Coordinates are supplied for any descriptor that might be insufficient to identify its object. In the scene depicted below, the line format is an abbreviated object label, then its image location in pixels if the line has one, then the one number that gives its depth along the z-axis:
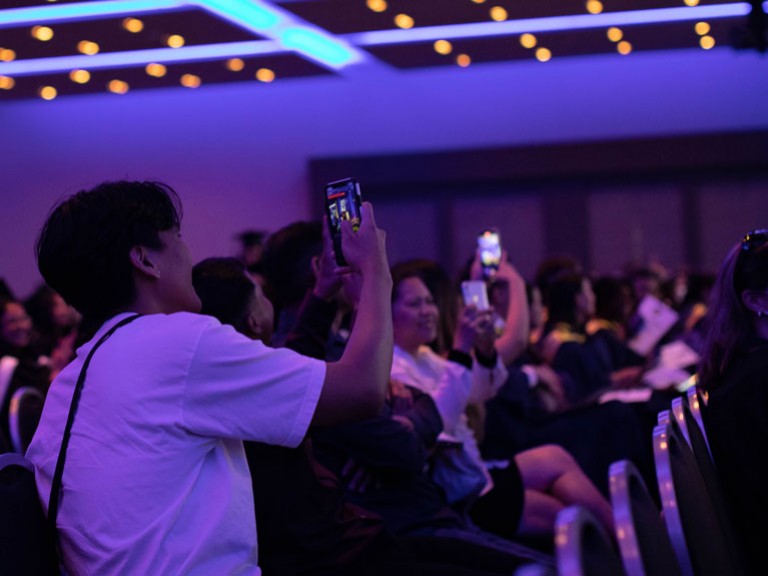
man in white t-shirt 2.78
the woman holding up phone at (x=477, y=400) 4.10
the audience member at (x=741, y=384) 3.20
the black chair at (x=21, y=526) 2.75
